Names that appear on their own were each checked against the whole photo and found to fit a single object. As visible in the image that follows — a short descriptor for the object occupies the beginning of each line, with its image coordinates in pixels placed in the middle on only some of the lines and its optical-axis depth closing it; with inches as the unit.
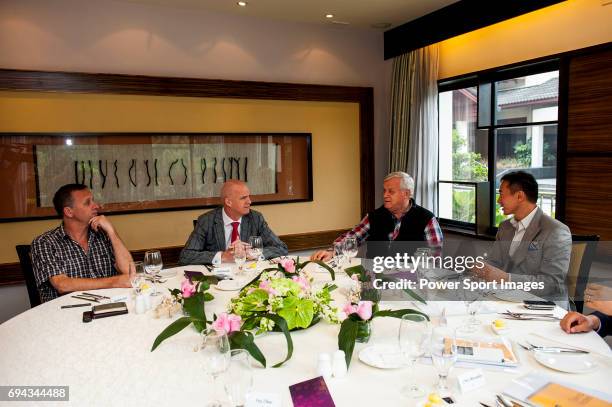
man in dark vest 126.0
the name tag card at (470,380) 49.0
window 144.3
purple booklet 47.6
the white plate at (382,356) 55.2
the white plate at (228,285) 89.7
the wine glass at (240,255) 92.5
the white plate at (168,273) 102.4
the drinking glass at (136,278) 80.7
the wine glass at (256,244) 98.7
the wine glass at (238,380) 45.6
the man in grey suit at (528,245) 91.9
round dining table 50.2
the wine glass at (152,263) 86.0
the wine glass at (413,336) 51.8
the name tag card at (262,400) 46.5
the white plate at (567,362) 53.1
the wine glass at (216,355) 47.1
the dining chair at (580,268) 98.0
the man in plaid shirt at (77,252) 98.0
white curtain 175.3
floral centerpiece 56.5
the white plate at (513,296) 78.9
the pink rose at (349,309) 61.4
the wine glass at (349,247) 97.8
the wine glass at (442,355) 48.1
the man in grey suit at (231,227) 125.9
